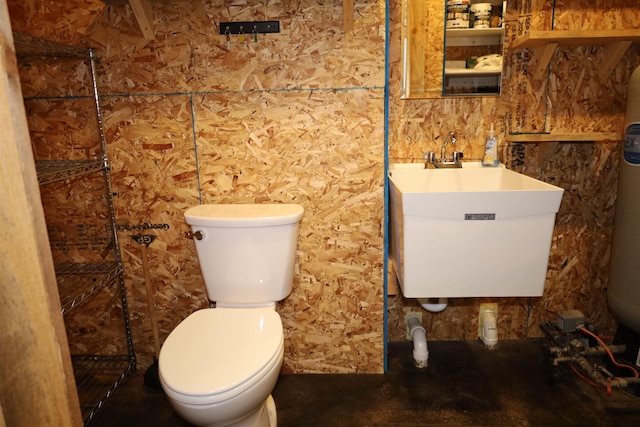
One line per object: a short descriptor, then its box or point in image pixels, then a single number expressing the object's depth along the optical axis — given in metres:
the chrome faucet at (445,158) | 2.03
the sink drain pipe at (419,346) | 2.11
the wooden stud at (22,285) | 0.47
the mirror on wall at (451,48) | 2.01
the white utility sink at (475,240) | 1.58
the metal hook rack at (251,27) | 1.76
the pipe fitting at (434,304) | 2.13
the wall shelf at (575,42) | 1.78
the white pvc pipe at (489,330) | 2.21
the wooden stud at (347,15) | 1.66
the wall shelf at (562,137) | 1.94
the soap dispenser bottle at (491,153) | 2.04
